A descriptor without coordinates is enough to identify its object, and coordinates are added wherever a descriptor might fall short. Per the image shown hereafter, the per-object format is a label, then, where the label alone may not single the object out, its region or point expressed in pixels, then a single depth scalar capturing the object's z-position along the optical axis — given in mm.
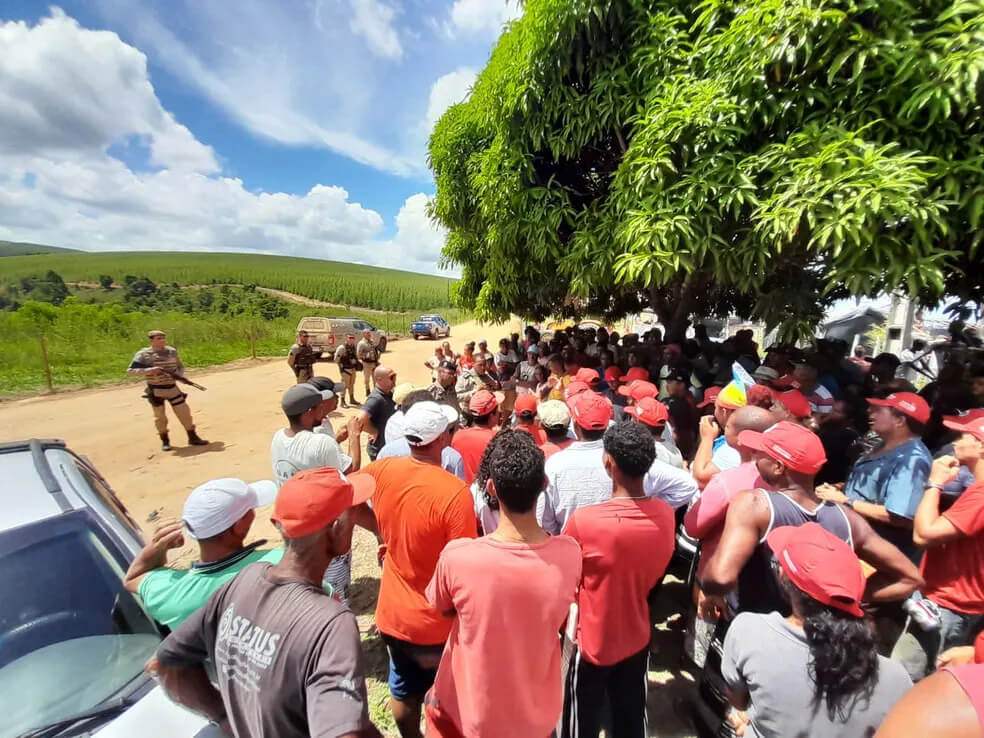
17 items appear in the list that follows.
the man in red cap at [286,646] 1106
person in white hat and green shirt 1476
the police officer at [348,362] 8922
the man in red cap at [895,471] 2326
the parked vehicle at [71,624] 1392
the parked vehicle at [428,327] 25703
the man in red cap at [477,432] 2804
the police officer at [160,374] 5977
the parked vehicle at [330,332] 16672
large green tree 2883
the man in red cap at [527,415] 3227
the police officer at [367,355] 9086
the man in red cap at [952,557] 1880
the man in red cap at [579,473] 2096
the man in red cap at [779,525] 1645
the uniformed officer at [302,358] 7551
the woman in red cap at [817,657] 1143
